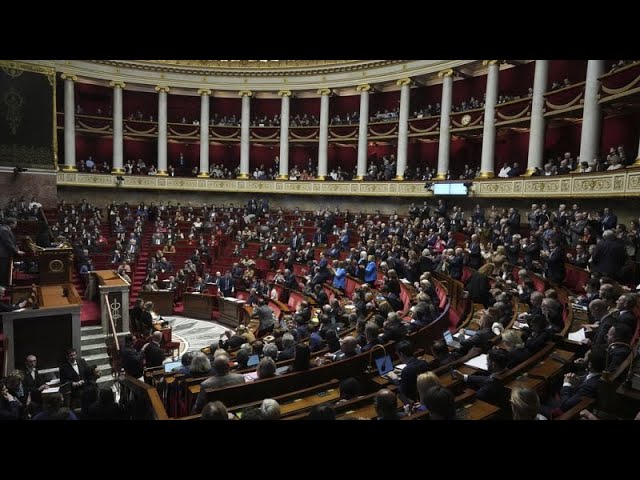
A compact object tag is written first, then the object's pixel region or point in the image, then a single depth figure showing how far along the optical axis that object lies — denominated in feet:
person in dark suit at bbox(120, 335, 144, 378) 22.70
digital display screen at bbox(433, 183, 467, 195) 62.39
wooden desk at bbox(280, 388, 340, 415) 14.99
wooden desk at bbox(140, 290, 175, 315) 48.85
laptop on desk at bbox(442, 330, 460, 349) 19.79
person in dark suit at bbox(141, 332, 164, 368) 24.16
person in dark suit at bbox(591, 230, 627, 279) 25.82
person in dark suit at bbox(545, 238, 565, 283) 30.26
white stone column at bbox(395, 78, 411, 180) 76.84
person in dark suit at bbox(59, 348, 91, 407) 24.39
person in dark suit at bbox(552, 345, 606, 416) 12.79
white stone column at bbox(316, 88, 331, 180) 84.94
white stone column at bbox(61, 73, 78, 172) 79.87
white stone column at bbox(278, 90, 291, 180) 88.12
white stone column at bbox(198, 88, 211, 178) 89.40
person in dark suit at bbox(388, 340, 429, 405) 14.64
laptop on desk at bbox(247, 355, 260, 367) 20.30
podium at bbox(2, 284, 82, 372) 28.58
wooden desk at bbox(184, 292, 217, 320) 49.34
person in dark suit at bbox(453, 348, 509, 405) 13.73
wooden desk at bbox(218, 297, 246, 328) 45.23
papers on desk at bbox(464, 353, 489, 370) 17.15
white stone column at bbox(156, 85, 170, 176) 87.97
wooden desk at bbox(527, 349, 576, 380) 15.56
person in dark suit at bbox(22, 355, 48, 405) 21.94
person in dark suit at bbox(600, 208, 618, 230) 34.47
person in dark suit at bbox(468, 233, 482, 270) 37.04
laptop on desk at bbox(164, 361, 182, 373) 21.35
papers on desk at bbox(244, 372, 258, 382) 17.34
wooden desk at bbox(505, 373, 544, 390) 14.34
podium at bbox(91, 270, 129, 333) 36.86
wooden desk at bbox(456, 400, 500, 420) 12.53
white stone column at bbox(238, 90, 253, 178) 89.71
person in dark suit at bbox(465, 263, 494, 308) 28.48
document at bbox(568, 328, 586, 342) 19.15
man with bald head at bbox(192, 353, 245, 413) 16.21
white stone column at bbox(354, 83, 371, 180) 81.71
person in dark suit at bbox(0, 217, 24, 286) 35.13
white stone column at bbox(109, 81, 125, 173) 84.33
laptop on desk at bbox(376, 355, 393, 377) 17.25
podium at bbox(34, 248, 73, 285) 37.06
